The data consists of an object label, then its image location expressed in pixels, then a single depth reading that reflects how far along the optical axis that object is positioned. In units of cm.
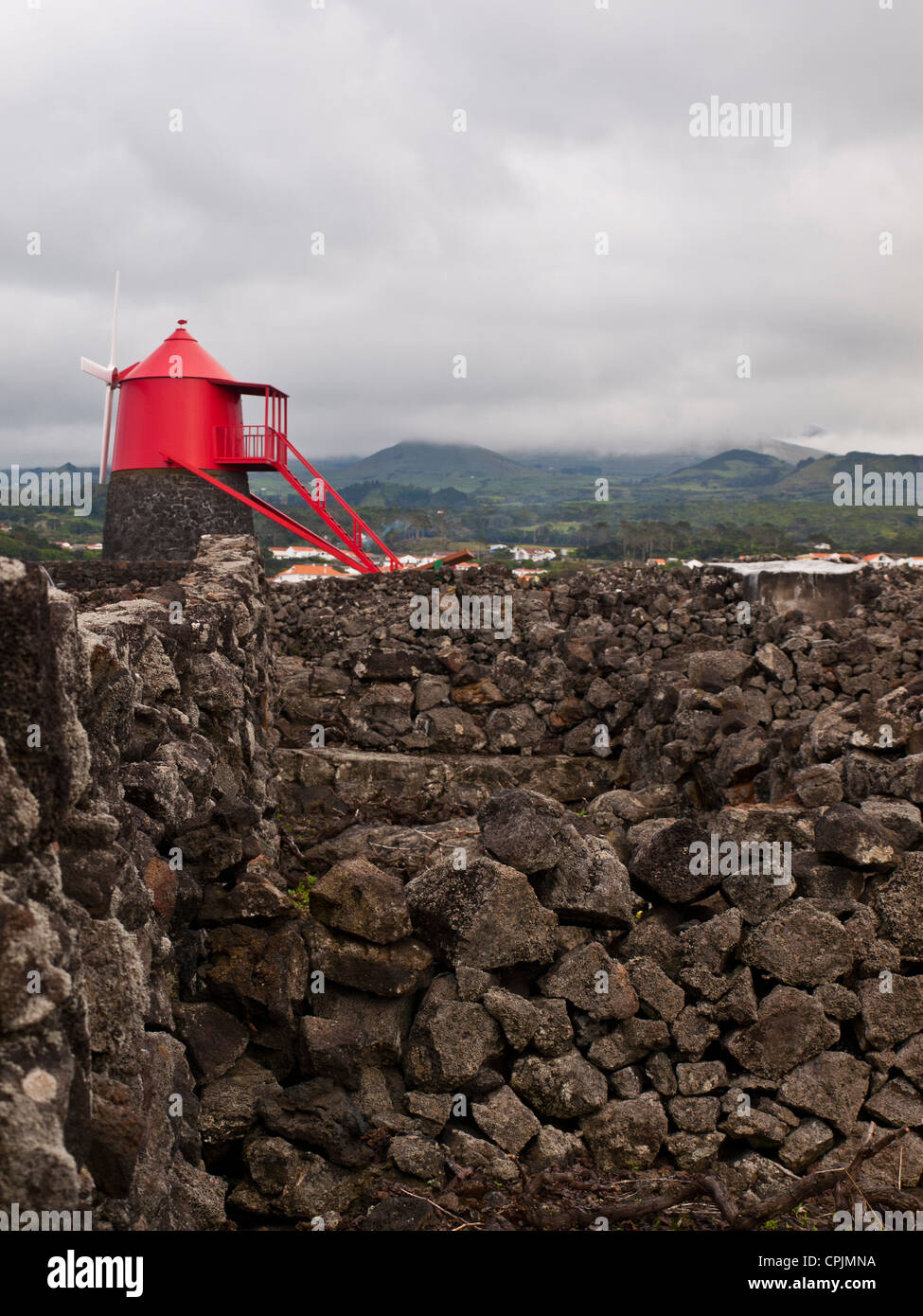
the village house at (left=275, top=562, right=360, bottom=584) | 5589
